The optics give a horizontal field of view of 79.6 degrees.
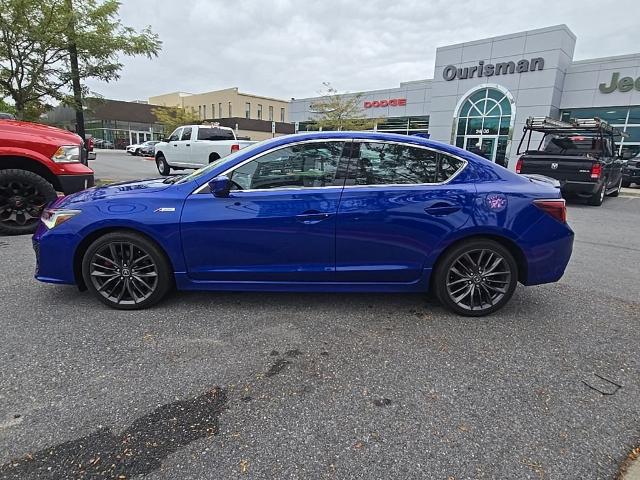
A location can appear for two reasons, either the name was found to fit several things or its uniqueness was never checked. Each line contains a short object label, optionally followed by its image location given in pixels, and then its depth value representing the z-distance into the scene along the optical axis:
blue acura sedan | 3.21
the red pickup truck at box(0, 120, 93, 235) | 5.59
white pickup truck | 13.70
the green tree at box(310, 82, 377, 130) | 27.72
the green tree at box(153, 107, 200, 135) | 43.09
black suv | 16.41
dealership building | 19.28
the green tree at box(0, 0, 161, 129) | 8.84
